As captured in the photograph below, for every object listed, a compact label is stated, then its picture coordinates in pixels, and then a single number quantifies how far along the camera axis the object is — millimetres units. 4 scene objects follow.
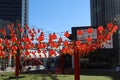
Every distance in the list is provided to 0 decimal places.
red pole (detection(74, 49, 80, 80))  9917
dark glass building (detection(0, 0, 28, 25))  60395
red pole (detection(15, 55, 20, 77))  16432
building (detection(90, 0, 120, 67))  26977
